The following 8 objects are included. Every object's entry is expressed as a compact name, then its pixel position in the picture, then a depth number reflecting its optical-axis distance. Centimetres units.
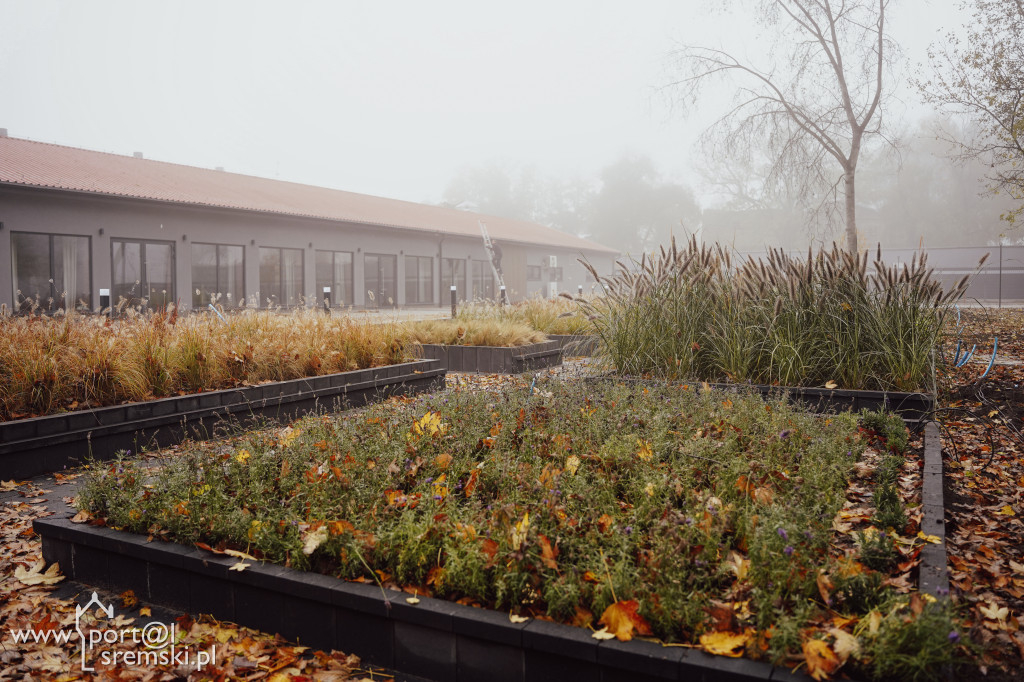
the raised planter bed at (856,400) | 559
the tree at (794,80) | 1767
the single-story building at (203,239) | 1625
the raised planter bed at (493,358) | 973
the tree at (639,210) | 5856
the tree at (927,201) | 4888
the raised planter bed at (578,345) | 807
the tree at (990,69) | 1464
